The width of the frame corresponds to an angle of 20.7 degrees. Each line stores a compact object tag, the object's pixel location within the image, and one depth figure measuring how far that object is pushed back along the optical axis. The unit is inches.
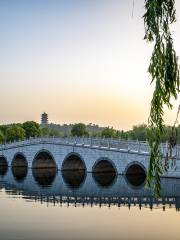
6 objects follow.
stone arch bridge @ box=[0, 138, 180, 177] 1718.8
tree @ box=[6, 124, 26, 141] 3789.4
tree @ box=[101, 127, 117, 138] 3752.5
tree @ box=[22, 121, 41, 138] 4113.7
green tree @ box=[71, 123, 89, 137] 4234.0
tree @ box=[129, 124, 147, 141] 3351.4
